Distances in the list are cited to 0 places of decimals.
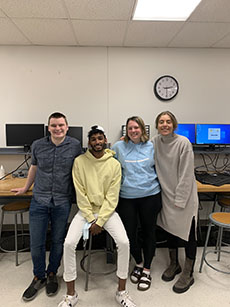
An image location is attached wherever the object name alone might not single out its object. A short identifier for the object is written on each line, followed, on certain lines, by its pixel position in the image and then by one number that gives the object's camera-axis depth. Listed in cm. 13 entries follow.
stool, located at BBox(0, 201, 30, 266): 225
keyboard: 235
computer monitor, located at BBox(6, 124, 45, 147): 262
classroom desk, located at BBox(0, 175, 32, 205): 207
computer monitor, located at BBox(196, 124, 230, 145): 279
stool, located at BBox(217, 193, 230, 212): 243
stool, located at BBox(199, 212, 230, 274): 191
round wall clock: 285
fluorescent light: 186
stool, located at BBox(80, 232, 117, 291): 211
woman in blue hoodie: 186
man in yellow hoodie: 169
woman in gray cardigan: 180
